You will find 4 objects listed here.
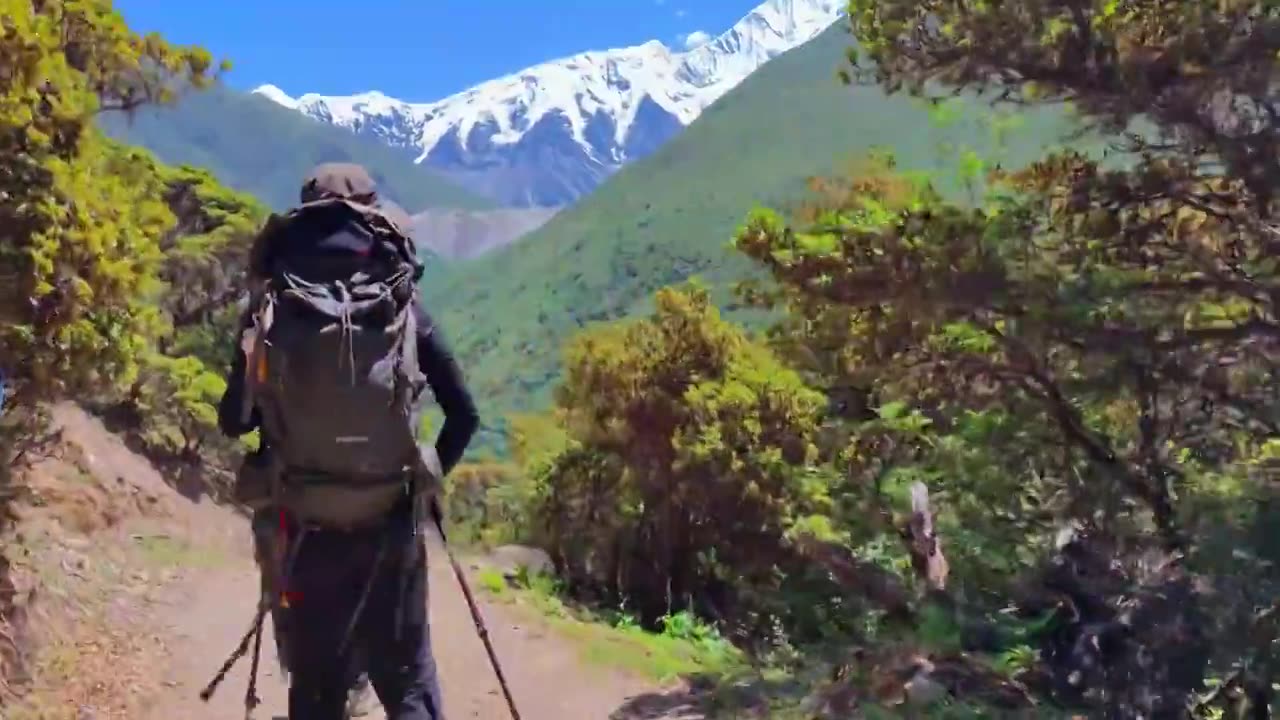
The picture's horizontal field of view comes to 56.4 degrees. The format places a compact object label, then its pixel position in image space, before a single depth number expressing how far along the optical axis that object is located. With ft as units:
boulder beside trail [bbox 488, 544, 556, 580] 52.01
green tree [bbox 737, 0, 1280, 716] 18.25
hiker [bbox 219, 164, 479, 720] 8.89
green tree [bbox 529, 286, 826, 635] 50.72
